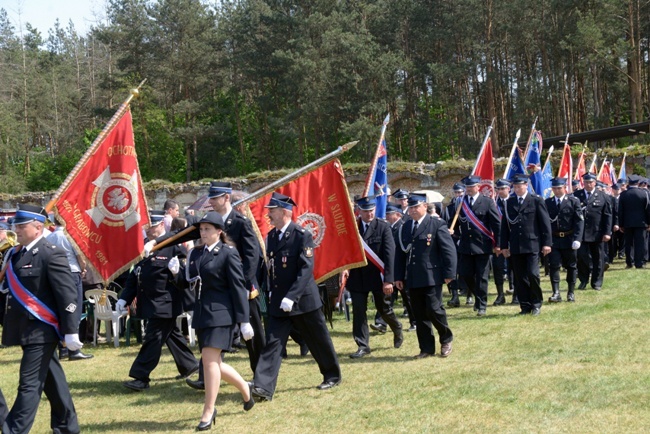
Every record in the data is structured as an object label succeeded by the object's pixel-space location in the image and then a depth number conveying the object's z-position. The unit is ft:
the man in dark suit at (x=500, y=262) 39.89
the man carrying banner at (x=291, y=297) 23.80
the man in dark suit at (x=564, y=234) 39.91
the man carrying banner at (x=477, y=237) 38.73
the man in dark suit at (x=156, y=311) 26.61
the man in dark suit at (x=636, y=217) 53.16
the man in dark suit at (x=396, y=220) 35.68
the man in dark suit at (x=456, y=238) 42.70
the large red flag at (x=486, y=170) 45.63
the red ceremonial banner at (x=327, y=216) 28.68
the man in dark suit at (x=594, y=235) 44.27
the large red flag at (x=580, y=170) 63.84
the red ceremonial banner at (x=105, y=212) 26.00
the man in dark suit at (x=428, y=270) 28.73
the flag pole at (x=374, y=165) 35.88
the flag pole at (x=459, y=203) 41.34
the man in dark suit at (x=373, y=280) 30.37
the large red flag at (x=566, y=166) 58.49
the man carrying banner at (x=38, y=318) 19.04
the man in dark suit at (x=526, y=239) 36.22
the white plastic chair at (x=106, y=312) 36.50
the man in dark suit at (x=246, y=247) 25.58
